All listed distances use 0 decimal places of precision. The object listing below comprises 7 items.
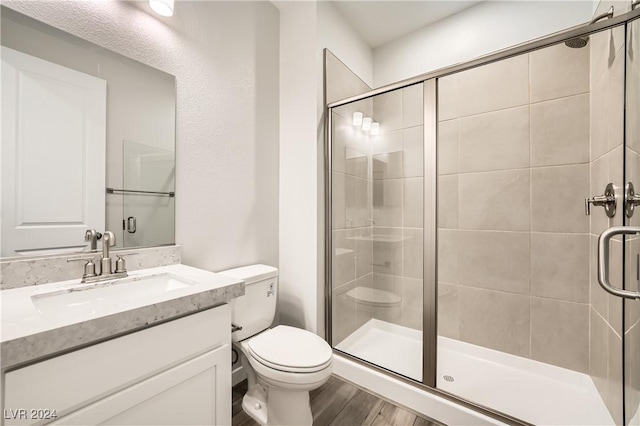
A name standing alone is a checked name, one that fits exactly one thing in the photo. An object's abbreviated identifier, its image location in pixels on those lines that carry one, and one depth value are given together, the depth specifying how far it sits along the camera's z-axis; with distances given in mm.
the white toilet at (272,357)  1188
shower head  1132
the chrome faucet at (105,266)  1060
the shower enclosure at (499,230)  1308
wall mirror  942
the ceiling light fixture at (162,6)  1228
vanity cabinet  621
